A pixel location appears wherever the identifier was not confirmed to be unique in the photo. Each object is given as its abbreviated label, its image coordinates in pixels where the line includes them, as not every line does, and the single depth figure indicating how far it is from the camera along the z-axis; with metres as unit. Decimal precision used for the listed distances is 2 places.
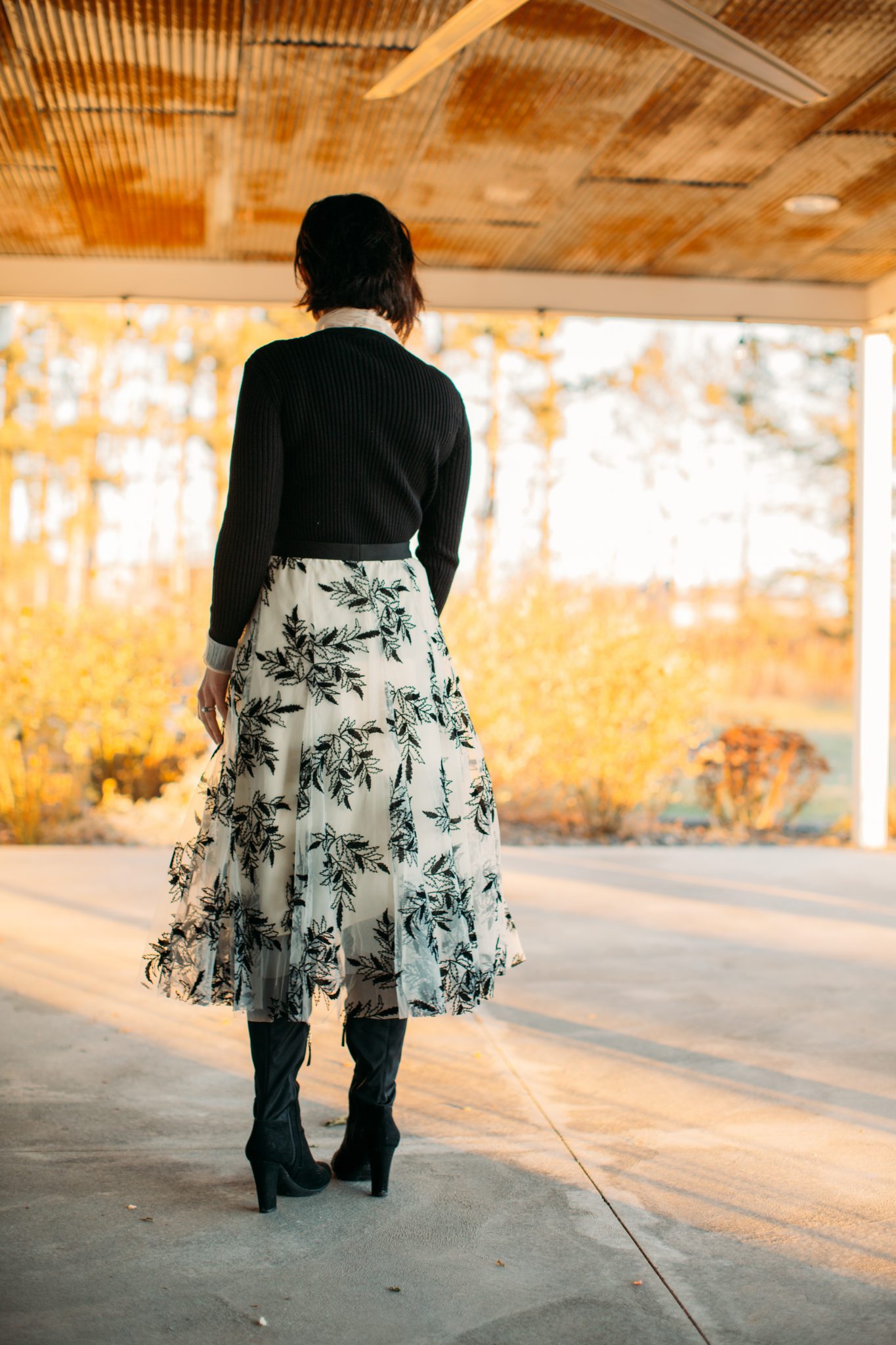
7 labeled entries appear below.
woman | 1.68
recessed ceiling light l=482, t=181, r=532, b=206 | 4.18
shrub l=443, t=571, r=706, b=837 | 6.30
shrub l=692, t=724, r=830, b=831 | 6.84
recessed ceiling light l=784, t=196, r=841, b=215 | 4.21
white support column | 5.38
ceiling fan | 2.33
